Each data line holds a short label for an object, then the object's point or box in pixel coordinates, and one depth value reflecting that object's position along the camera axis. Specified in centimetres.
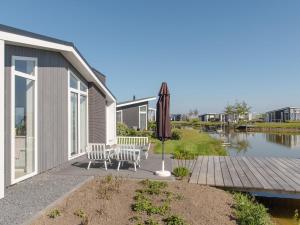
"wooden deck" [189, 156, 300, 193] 619
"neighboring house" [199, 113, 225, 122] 9156
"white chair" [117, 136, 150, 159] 1172
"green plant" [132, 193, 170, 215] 454
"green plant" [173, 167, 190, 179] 691
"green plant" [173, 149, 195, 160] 1002
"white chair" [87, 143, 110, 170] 762
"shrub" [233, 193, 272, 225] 442
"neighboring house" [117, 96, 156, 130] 2390
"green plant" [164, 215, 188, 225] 412
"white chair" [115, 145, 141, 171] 755
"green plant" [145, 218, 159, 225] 408
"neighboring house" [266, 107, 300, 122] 7569
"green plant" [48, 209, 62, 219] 418
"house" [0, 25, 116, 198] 546
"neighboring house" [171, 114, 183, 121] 9198
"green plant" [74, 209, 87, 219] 427
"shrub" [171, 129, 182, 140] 1869
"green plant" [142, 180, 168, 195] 546
